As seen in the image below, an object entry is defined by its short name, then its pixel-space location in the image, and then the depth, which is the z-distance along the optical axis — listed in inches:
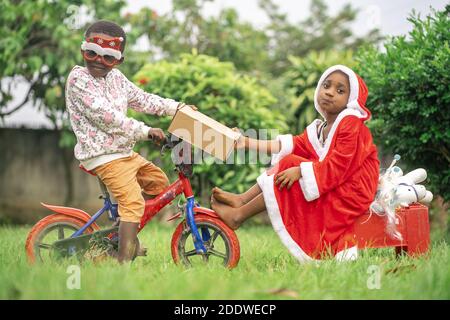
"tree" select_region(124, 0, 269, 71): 401.4
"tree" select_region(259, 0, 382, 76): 593.0
